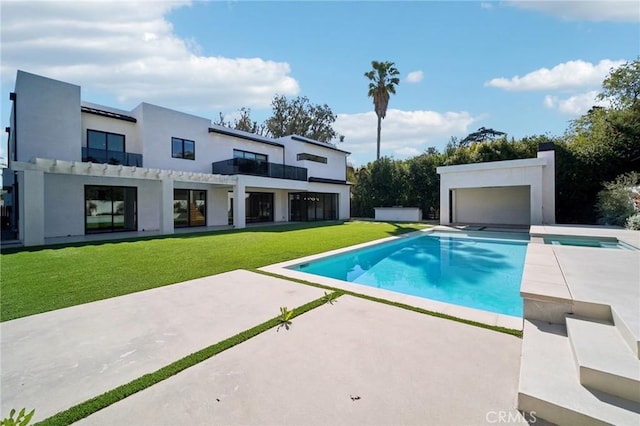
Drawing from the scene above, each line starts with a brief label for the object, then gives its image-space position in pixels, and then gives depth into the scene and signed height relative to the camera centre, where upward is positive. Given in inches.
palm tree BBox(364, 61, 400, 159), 1093.8 +462.8
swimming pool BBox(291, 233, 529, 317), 270.7 -76.7
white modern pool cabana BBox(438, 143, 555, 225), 654.5 +39.8
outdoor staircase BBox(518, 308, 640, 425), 89.4 -59.7
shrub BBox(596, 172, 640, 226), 530.9 +14.2
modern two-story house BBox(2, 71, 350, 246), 498.9 +76.4
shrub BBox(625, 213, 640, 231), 453.4 -24.7
